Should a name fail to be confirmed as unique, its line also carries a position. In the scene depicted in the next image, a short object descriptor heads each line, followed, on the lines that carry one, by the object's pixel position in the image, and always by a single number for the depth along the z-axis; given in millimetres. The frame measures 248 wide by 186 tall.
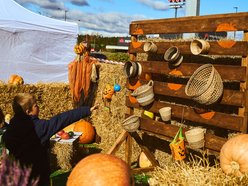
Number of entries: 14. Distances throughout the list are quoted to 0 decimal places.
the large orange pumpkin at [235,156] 2412
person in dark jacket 2709
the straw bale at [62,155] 4813
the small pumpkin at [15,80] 6442
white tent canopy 7522
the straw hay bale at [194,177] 2116
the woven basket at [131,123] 4256
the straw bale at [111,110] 5956
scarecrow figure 6301
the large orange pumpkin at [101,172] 2207
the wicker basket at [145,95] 4093
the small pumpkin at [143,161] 4835
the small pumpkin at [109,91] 6042
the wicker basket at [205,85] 3272
